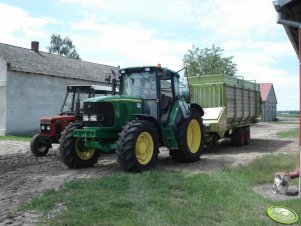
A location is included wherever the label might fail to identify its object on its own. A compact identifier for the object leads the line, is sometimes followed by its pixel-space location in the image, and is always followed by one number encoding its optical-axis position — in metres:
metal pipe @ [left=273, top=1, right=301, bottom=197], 5.27
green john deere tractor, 6.50
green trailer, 10.11
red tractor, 9.22
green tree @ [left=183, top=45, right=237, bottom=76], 28.26
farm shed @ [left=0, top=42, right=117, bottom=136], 16.15
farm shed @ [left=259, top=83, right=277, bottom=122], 41.45
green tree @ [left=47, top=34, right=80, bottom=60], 55.35
